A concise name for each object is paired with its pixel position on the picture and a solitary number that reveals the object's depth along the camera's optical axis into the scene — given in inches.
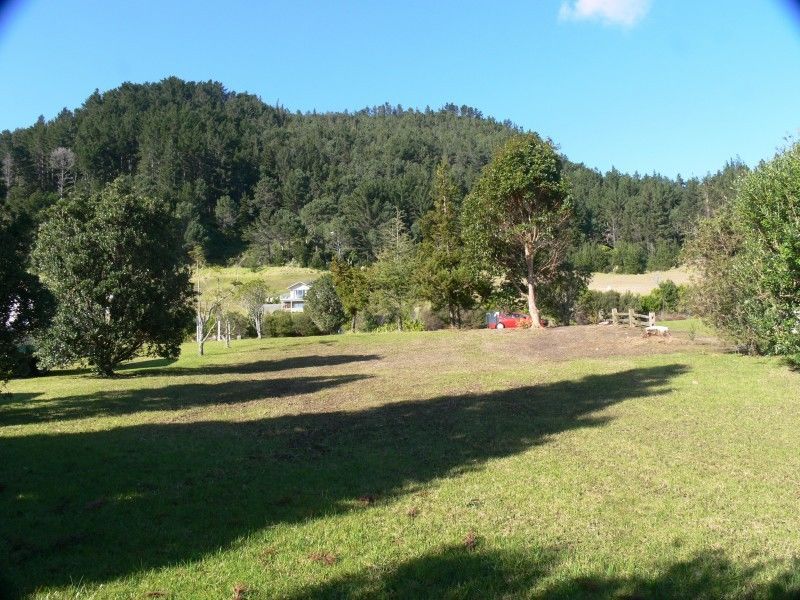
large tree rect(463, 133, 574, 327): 1585.9
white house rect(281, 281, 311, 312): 3144.7
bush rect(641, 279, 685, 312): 2331.4
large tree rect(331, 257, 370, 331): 2034.9
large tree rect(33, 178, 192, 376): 892.6
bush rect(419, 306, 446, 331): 2060.8
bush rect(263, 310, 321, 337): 2223.2
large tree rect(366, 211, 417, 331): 1907.0
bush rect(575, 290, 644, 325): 2233.0
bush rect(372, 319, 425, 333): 2023.9
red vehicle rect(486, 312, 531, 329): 1877.5
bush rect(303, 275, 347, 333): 2183.8
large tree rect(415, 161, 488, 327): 1742.1
